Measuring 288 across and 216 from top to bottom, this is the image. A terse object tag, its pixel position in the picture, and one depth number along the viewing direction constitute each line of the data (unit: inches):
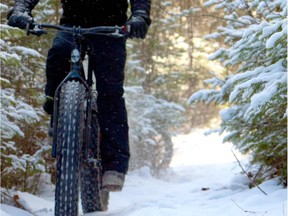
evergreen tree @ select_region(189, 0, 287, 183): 222.7
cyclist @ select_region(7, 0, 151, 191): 258.5
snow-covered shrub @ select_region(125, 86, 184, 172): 731.4
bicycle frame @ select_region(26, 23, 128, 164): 226.8
